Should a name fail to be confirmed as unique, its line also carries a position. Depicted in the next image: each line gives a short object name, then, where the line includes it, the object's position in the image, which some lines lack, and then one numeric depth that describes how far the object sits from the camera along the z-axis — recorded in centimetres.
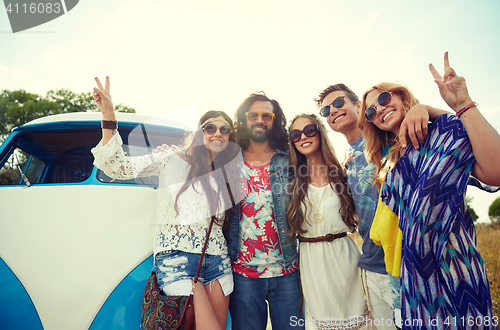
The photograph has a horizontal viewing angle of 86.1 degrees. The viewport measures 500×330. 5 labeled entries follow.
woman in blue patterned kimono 133
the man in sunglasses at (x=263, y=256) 218
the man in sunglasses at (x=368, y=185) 156
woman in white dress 209
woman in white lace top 182
